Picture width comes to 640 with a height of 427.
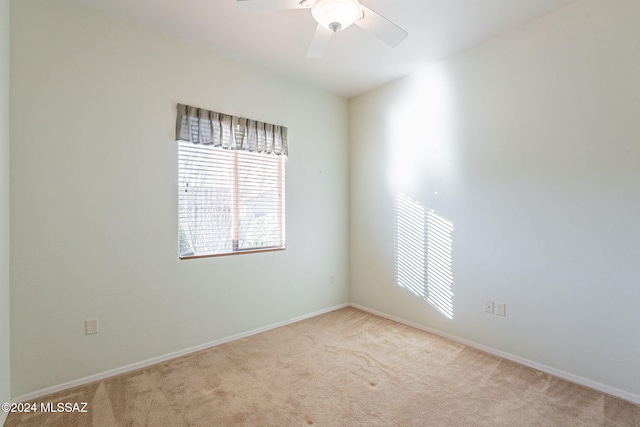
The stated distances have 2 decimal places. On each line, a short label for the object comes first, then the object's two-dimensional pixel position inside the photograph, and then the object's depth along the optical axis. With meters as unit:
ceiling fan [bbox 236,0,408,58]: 1.75
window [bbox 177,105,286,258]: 2.75
